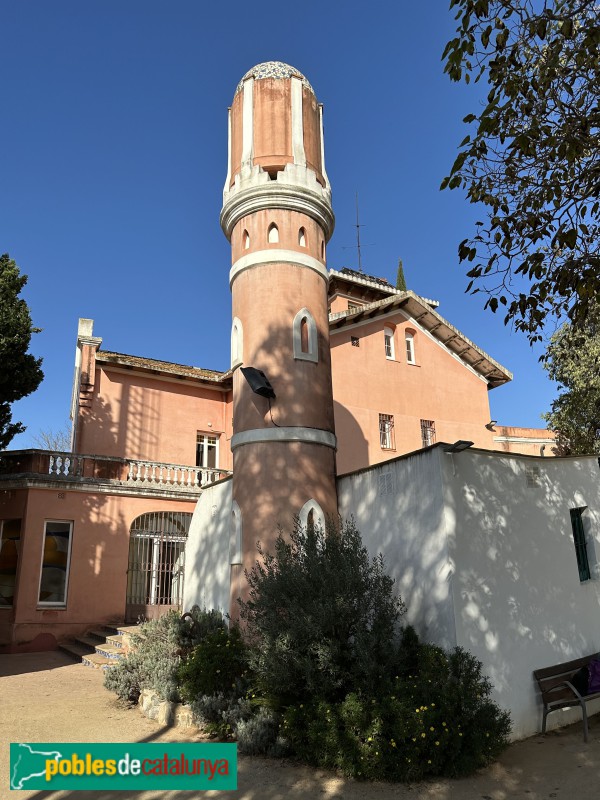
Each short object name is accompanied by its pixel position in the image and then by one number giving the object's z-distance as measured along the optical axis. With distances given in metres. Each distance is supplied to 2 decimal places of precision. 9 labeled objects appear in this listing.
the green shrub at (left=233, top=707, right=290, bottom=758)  7.33
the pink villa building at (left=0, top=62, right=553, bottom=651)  10.70
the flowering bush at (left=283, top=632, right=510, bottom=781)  6.48
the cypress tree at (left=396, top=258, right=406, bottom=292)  40.23
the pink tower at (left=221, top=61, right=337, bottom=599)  10.33
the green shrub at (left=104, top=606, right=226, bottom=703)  9.66
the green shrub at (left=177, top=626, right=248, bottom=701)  8.70
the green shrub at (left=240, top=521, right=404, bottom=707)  7.23
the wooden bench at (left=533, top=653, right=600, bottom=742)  8.30
